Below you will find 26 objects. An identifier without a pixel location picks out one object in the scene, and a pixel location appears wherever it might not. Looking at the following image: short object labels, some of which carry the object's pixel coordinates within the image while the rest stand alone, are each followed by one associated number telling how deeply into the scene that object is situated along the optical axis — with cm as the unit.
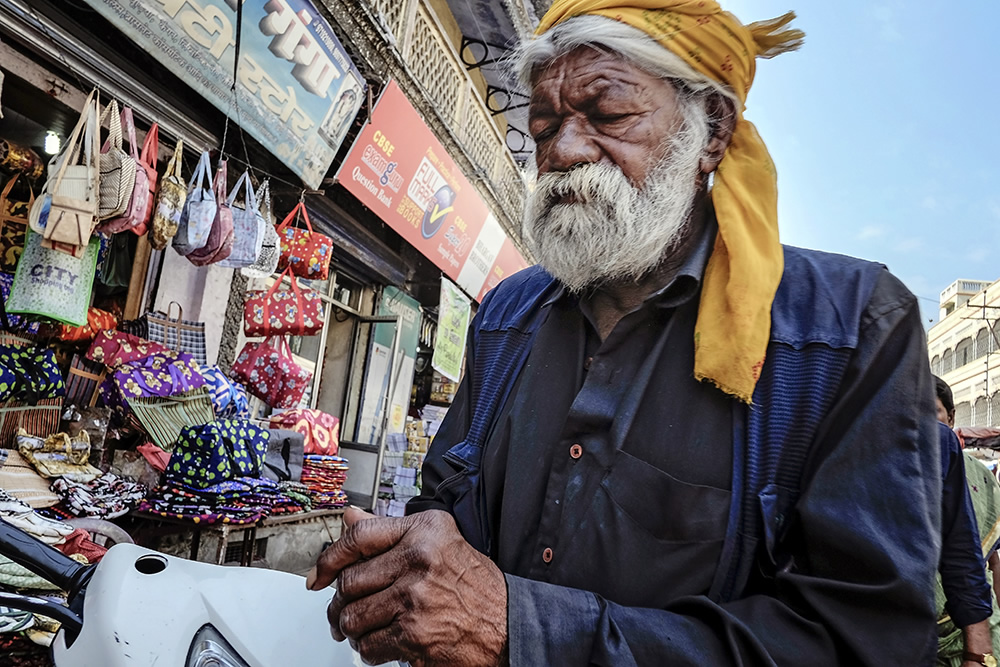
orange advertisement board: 488
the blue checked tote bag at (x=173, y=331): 397
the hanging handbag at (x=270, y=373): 446
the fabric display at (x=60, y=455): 312
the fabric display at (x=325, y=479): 483
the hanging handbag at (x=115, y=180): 285
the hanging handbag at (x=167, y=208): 313
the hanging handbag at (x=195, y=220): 329
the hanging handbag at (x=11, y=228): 326
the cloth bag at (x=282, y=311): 422
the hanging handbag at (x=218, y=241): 342
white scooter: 86
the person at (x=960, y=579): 209
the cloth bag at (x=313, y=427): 502
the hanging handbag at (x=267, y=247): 397
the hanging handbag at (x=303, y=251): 429
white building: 3219
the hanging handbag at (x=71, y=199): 268
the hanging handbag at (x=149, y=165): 304
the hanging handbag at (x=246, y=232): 362
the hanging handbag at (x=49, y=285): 279
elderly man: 80
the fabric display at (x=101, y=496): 308
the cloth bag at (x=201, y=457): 350
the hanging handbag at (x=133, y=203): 292
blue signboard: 309
